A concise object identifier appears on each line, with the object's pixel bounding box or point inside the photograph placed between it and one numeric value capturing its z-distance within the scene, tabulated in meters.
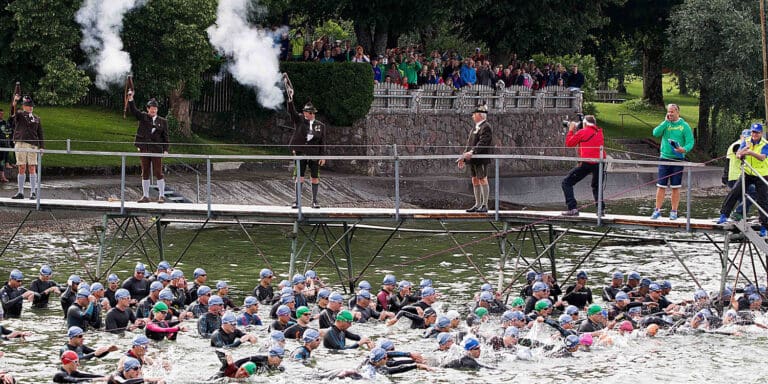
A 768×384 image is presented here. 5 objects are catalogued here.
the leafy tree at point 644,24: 72.81
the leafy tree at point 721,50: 66.44
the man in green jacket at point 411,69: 56.22
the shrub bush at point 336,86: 54.62
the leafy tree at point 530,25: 61.72
